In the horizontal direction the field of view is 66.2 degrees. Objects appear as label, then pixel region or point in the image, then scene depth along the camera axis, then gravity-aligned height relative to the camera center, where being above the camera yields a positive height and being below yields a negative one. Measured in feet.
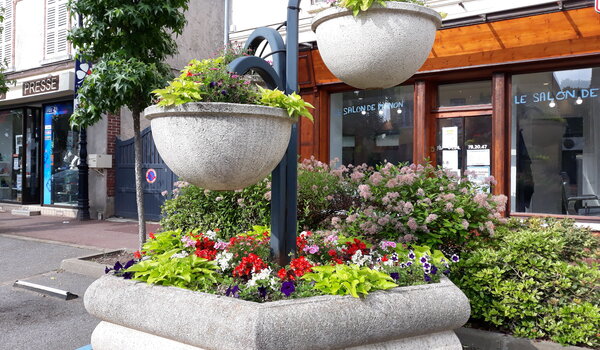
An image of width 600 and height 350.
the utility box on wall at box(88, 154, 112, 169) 37.93 +1.43
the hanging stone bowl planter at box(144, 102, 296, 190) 8.52 +0.71
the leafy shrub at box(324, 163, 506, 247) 13.57 -1.01
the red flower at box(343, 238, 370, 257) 11.72 -1.84
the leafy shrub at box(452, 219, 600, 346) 10.62 -2.74
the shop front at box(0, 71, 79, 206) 42.75 +3.50
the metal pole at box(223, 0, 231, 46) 34.58 +11.69
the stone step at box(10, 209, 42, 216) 44.14 -3.36
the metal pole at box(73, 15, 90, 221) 38.70 -0.65
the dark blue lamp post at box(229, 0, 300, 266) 11.16 +0.13
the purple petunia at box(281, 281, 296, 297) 8.71 -2.12
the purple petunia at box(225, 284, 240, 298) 8.89 -2.23
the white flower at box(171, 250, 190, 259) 11.07 -1.92
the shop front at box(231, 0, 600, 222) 23.54 +4.18
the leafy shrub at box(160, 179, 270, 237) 18.89 -1.38
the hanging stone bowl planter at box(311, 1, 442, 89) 9.44 +2.86
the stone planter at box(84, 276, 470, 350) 7.68 -2.56
